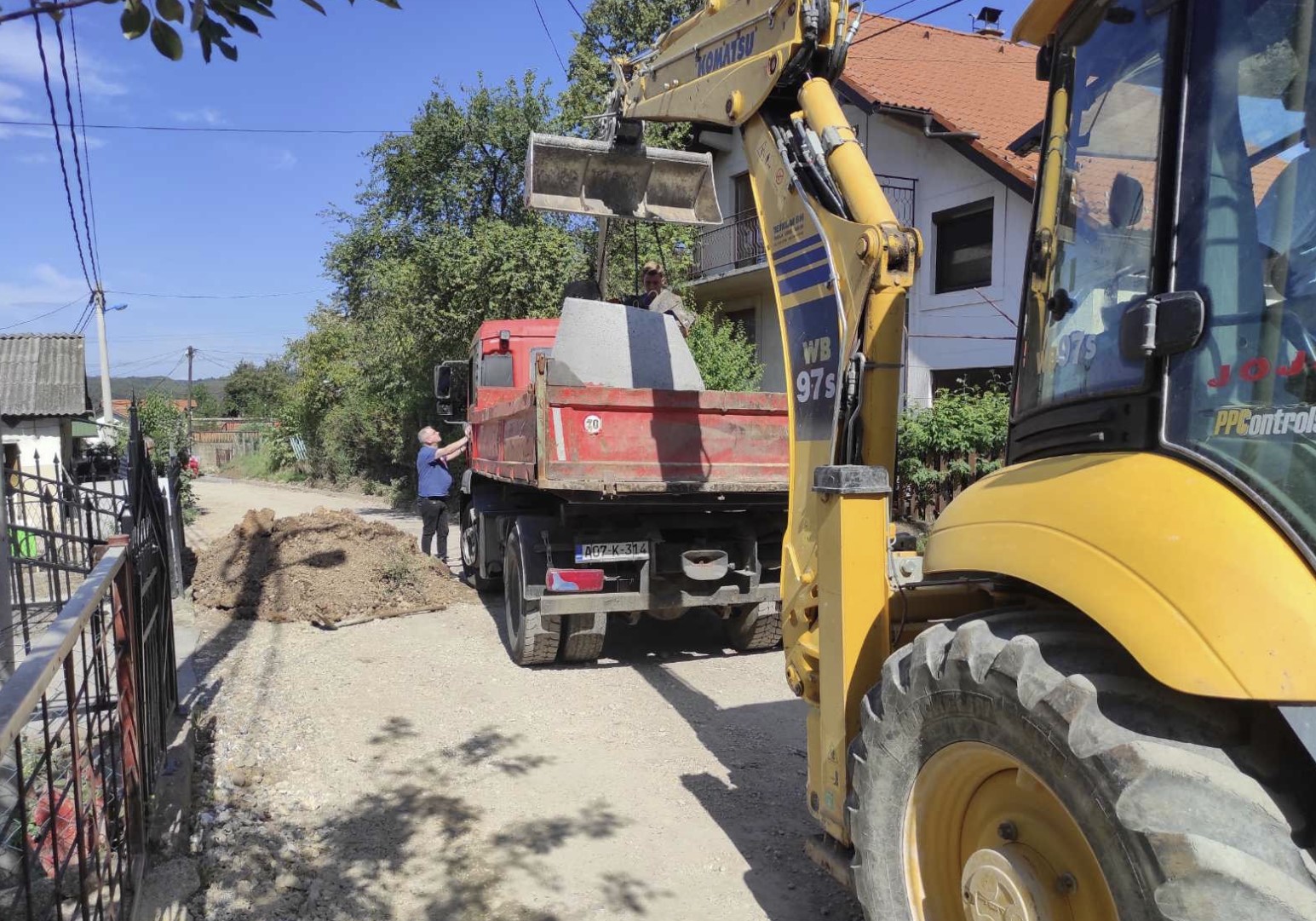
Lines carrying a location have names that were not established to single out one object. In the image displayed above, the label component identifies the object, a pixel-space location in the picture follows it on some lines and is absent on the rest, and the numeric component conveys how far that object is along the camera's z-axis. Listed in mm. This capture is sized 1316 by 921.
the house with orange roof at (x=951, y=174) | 12867
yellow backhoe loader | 1685
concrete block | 6793
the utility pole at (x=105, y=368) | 26141
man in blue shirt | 10469
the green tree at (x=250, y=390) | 60178
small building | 21625
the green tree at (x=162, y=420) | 25103
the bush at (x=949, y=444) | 10805
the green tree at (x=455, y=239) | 14820
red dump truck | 6031
